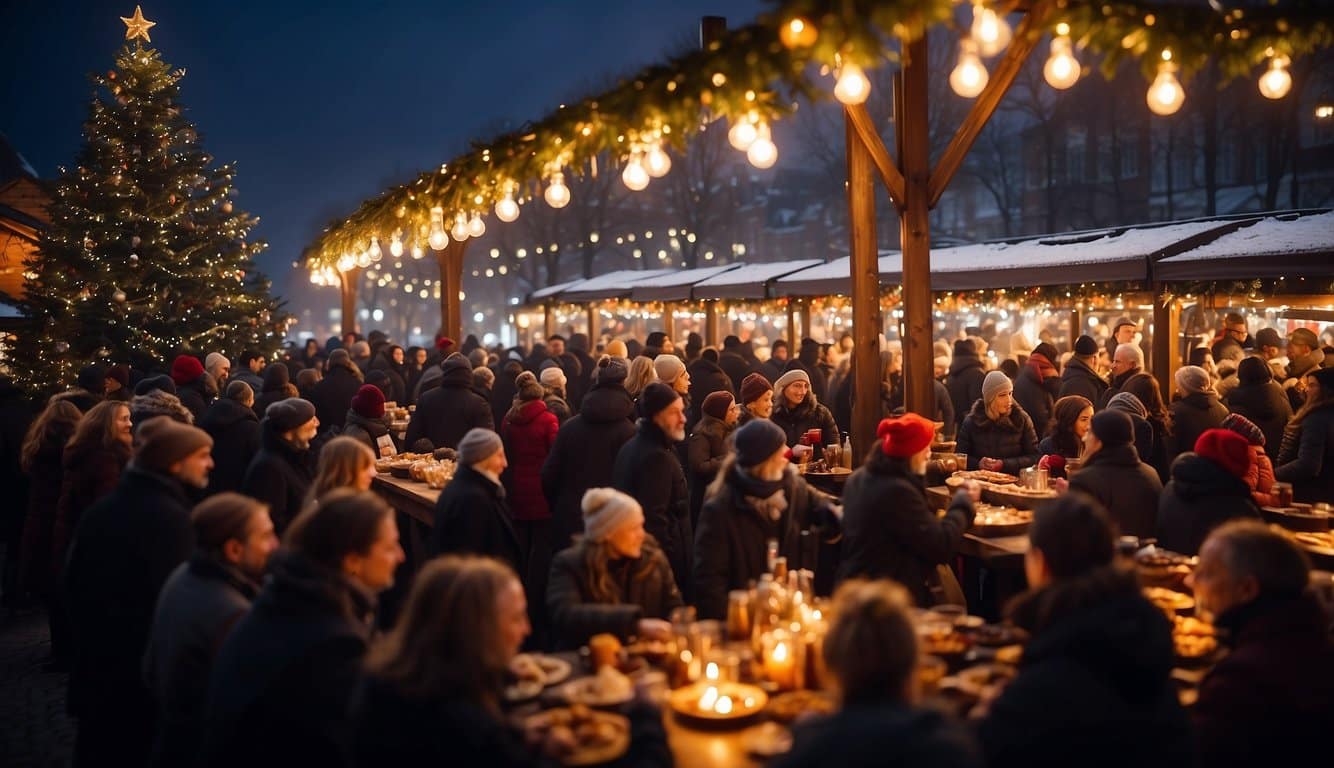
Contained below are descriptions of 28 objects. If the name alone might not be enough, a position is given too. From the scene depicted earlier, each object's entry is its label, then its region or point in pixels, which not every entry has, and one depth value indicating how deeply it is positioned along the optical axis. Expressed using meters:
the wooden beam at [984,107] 6.69
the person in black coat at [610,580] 4.88
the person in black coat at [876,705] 2.68
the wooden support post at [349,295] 21.48
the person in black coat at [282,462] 7.15
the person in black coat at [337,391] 12.77
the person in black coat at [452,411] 10.52
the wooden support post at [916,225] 7.83
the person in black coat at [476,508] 6.20
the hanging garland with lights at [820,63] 4.77
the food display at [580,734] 3.62
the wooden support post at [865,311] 8.74
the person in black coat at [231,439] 8.41
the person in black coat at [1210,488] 5.99
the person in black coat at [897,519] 5.66
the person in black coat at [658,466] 7.10
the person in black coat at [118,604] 5.07
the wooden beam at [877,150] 7.87
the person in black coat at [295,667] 3.45
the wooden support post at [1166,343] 13.38
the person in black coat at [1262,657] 3.55
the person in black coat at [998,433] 9.26
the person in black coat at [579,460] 8.02
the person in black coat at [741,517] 5.76
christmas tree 16.45
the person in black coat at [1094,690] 3.20
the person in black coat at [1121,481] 6.76
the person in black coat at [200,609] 4.09
